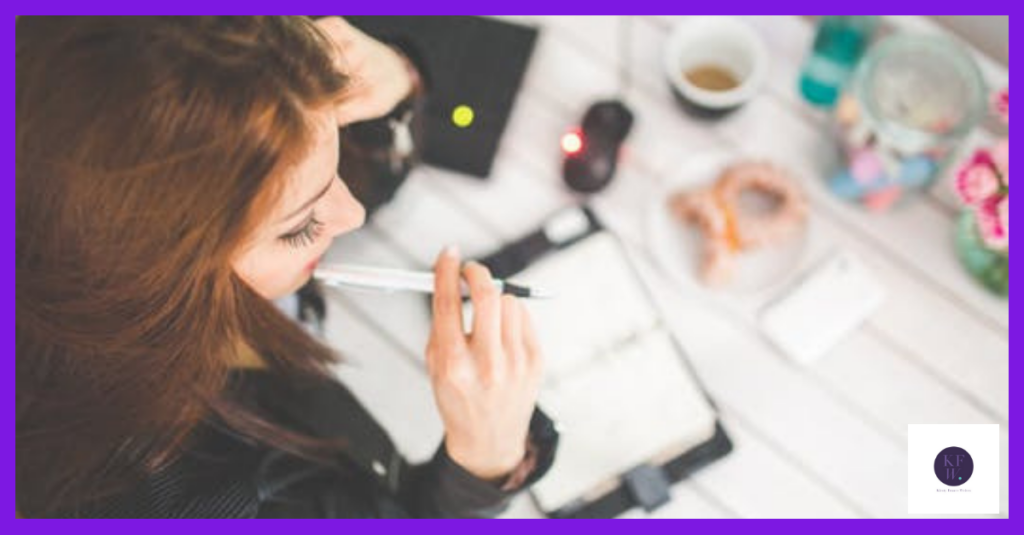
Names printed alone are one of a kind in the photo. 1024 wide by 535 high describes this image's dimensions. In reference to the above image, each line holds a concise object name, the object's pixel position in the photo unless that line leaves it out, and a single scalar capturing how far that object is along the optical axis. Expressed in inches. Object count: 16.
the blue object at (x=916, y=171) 36.5
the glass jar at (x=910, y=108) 35.8
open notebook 36.7
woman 20.2
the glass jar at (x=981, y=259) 36.9
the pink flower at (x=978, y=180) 32.4
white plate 38.4
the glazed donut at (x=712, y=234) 37.1
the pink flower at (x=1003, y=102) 33.4
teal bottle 39.3
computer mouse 37.9
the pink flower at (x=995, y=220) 32.3
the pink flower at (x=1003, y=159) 32.2
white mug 37.2
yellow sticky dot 38.3
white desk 37.3
